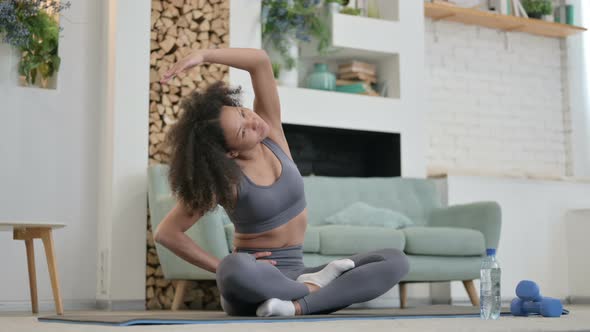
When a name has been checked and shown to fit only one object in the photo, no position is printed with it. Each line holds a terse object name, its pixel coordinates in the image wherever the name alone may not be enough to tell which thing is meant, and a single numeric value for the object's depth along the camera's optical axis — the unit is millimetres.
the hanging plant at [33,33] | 4570
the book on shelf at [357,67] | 5711
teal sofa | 4277
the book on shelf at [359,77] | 5734
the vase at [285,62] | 5352
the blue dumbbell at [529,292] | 2551
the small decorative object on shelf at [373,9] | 5809
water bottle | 2369
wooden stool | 3693
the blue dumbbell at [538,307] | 2524
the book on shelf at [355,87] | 5617
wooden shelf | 6100
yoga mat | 2111
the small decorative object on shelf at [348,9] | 5641
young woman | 2354
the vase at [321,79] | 5527
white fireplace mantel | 5137
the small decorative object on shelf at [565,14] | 6617
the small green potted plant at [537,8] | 6523
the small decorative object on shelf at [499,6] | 6379
